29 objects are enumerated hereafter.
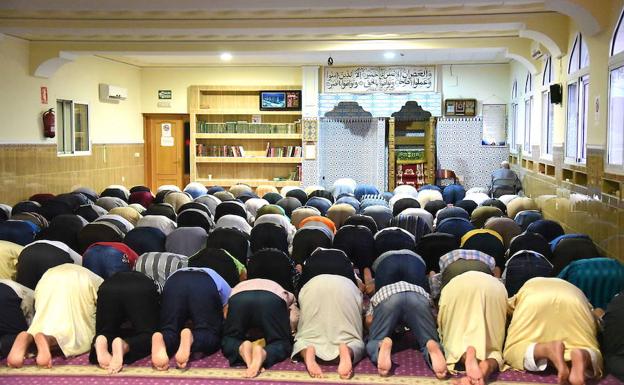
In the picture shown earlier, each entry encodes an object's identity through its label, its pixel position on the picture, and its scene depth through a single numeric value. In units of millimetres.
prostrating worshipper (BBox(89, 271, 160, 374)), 4719
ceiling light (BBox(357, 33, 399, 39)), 10320
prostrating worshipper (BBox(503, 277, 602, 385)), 4383
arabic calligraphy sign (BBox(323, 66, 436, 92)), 13844
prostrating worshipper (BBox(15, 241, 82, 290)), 5578
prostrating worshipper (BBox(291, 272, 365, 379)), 4637
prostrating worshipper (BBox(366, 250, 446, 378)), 4598
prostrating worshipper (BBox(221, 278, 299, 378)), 4629
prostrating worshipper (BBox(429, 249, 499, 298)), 5313
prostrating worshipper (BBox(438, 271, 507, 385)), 4496
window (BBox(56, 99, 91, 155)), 11633
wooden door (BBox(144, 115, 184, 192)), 14945
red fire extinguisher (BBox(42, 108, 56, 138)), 10734
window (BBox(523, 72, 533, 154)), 11341
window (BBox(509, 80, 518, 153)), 12914
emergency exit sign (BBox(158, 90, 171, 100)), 14672
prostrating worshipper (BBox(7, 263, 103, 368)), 4758
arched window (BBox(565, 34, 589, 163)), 7762
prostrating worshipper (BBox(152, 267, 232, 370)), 4746
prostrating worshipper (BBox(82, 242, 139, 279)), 5672
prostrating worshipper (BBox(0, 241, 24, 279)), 5781
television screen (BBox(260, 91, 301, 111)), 14312
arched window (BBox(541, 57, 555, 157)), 9648
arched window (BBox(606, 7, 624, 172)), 6266
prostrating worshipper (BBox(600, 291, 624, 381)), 4336
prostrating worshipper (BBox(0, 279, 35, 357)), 4844
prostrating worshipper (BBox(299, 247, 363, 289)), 5477
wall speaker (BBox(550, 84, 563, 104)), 8672
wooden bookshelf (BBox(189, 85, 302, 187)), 14430
